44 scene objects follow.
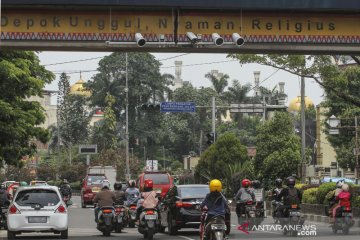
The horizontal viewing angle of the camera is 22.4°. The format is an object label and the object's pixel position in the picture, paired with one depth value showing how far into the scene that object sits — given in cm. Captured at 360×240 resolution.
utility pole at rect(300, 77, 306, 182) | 4297
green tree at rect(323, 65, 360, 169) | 7169
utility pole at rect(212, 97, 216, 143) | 5784
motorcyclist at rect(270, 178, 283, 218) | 2753
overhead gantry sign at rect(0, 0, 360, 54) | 2505
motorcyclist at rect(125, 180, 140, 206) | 2894
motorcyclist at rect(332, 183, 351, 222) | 2642
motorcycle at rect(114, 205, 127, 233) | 2742
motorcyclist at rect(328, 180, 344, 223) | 2711
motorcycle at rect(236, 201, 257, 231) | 2762
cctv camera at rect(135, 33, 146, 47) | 2458
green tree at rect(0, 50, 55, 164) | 3300
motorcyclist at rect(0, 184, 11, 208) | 2931
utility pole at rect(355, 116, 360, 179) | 5198
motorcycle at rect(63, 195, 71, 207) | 4568
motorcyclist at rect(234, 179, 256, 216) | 2783
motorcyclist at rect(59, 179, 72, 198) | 4725
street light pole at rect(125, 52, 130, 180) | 7275
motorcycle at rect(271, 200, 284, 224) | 2666
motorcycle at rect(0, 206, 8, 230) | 3013
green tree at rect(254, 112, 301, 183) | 4791
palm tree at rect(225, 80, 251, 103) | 10831
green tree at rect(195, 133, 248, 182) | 5297
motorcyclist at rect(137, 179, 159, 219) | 2442
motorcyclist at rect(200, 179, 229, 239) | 1719
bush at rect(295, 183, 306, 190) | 4152
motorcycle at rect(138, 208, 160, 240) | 2406
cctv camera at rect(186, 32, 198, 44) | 2464
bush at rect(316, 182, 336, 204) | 3594
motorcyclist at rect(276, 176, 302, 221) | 2566
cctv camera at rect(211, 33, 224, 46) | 2458
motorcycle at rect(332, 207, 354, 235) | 2605
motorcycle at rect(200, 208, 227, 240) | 1669
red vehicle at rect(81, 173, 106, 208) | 5456
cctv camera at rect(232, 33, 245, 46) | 2475
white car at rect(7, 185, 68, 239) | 2453
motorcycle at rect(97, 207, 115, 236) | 2612
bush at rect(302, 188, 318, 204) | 3812
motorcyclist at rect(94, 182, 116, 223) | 2628
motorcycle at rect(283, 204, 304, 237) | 2552
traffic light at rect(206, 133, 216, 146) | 5199
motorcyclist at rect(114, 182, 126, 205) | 2764
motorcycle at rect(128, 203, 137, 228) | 2863
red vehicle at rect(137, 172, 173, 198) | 4582
